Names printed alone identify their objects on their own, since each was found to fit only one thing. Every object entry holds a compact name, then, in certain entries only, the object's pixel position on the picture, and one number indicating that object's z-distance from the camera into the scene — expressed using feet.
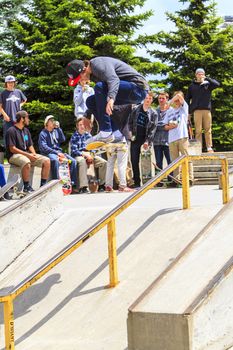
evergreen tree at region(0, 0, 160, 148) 81.00
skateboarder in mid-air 28.17
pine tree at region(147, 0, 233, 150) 85.30
